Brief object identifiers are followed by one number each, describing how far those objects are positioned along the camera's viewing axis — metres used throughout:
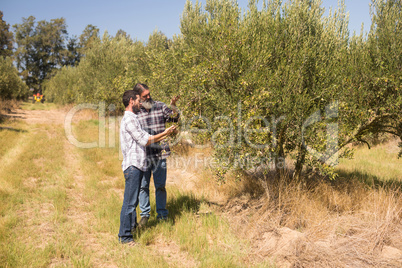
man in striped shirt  5.05
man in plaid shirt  5.70
